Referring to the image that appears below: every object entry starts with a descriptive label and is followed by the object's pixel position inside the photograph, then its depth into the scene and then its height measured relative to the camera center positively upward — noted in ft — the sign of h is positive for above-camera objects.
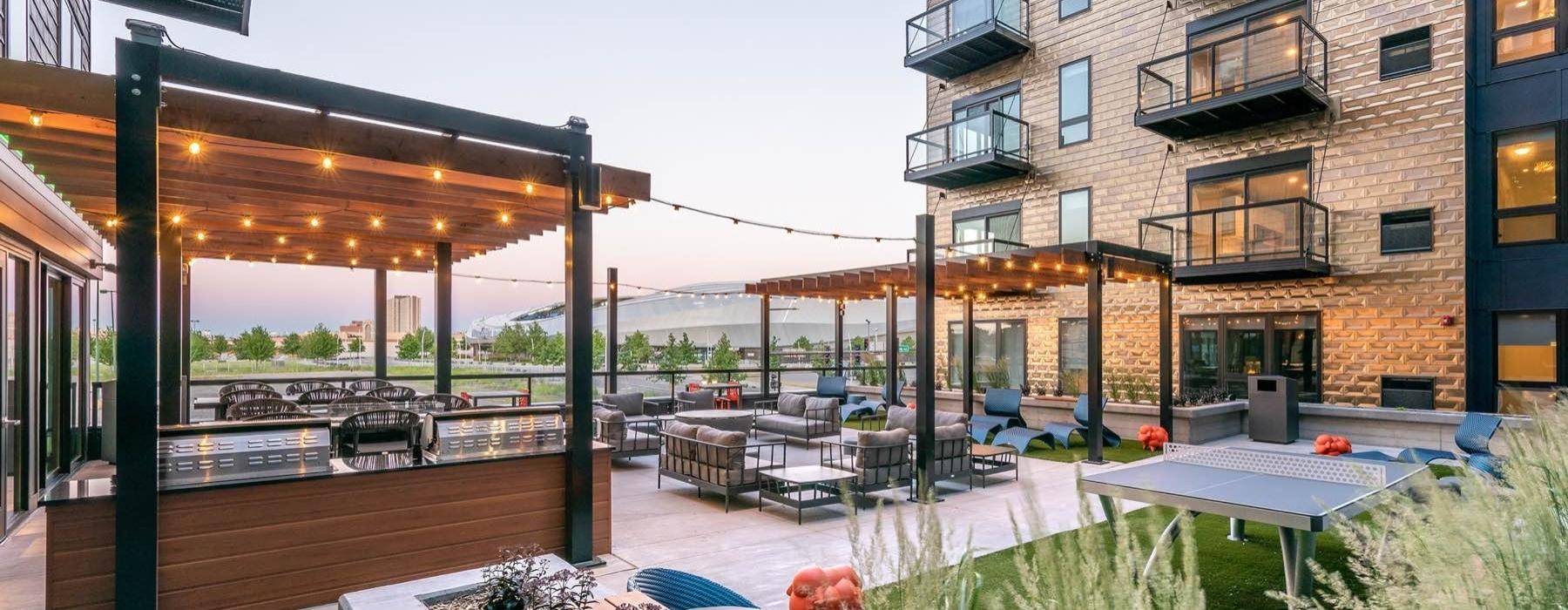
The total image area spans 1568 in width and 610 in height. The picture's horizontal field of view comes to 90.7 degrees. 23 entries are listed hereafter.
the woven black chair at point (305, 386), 33.42 -3.50
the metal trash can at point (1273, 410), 34.99 -4.76
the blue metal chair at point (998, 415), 36.52 -5.42
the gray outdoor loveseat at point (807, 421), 33.50 -5.13
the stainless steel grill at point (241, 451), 13.33 -2.56
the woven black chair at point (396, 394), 29.71 -3.38
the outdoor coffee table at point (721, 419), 32.53 -4.77
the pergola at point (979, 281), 25.20 +1.27
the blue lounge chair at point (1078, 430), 33.96 -5.54
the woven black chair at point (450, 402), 27.22 -3.37
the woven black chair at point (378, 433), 21.30 -3.57
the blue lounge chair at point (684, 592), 9.48 -3.54
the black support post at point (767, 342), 48.34 -2.26
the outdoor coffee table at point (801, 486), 21.18 -5.17
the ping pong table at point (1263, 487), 11.84 -3.21
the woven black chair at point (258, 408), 22.69 -2.99
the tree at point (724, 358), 54.44 -3.62
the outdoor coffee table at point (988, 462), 26.71 -5.60
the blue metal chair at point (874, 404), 39.47 -5.59
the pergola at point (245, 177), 12.23 +2.96
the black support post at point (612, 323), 40.68 -0.85
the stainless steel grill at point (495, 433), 16.02 -2.69
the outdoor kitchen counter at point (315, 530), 12.20 -4.06
